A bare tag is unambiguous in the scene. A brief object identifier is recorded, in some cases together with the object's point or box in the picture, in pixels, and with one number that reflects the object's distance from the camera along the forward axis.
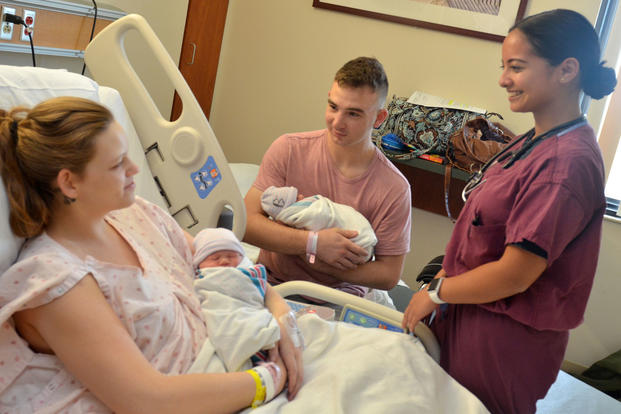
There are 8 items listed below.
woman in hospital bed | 1.12
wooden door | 4.10
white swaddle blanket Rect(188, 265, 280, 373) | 1.36
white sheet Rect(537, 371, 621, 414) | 2.78
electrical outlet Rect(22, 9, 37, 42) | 2.56
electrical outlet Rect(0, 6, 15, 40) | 2.44
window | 3.51
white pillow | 1.25
